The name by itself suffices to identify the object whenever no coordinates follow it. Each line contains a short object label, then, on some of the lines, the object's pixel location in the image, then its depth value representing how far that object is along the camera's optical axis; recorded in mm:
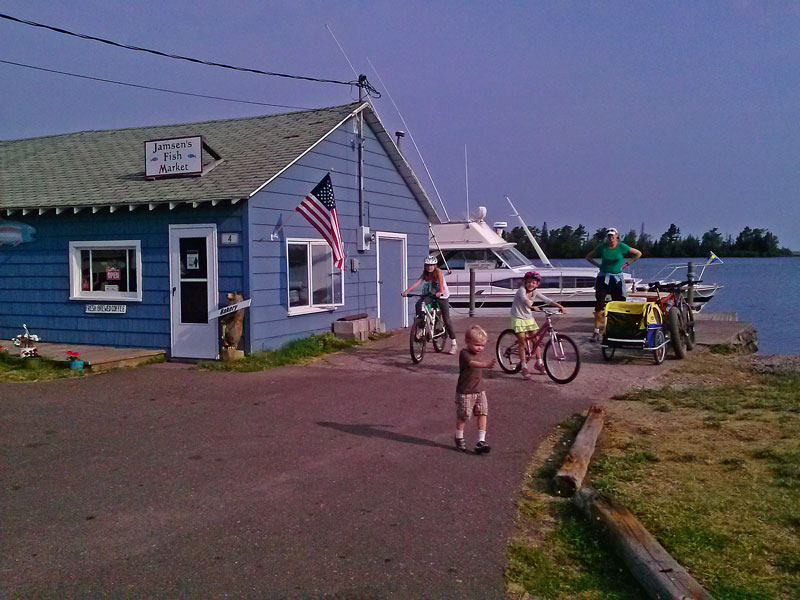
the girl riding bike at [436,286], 12258
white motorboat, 22141
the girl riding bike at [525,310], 10016
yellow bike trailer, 11297
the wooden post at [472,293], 19891
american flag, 12922
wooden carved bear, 12062
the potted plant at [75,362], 11641
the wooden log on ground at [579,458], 5520
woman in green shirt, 12586
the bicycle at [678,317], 11875
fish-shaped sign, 14164
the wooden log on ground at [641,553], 3633
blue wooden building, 12367
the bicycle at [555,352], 9898
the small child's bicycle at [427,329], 11969
